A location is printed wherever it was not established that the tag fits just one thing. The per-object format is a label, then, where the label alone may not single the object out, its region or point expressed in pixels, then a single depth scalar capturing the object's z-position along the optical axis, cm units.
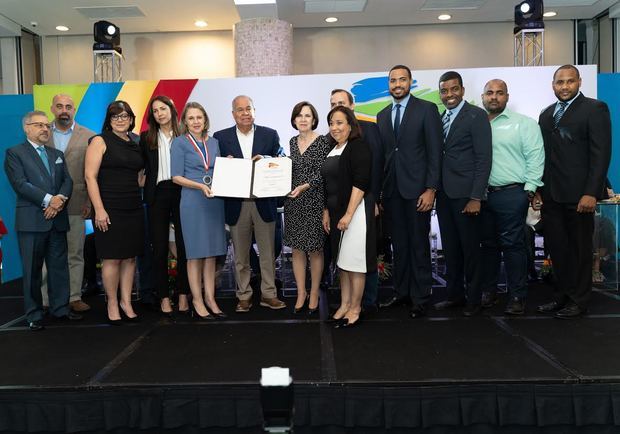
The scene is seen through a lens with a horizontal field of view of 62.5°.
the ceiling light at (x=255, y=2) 765
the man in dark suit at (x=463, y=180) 352
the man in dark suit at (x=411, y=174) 357
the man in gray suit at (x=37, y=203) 359
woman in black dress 351
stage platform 240
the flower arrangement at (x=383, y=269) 502
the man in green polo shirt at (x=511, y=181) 358
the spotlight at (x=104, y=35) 693
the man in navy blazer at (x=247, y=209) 382
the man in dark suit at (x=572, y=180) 344
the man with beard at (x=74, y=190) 417
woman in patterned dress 366
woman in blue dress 354
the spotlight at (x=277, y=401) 116
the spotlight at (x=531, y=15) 673
